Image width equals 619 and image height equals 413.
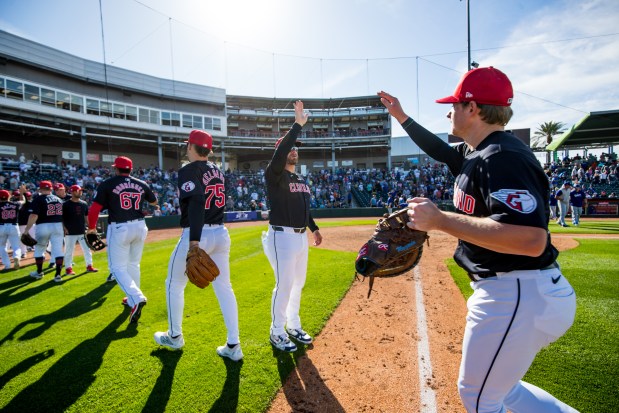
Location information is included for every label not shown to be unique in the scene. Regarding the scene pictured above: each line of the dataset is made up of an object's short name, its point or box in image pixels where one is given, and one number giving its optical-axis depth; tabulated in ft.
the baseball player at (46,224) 23.25
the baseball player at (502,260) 4.81
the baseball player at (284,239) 11.58
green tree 132.87
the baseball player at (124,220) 15.29
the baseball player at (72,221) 24.44
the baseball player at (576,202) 46.01
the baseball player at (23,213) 30.81
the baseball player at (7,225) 27.71
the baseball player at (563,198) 45.23
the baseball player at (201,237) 10.58
